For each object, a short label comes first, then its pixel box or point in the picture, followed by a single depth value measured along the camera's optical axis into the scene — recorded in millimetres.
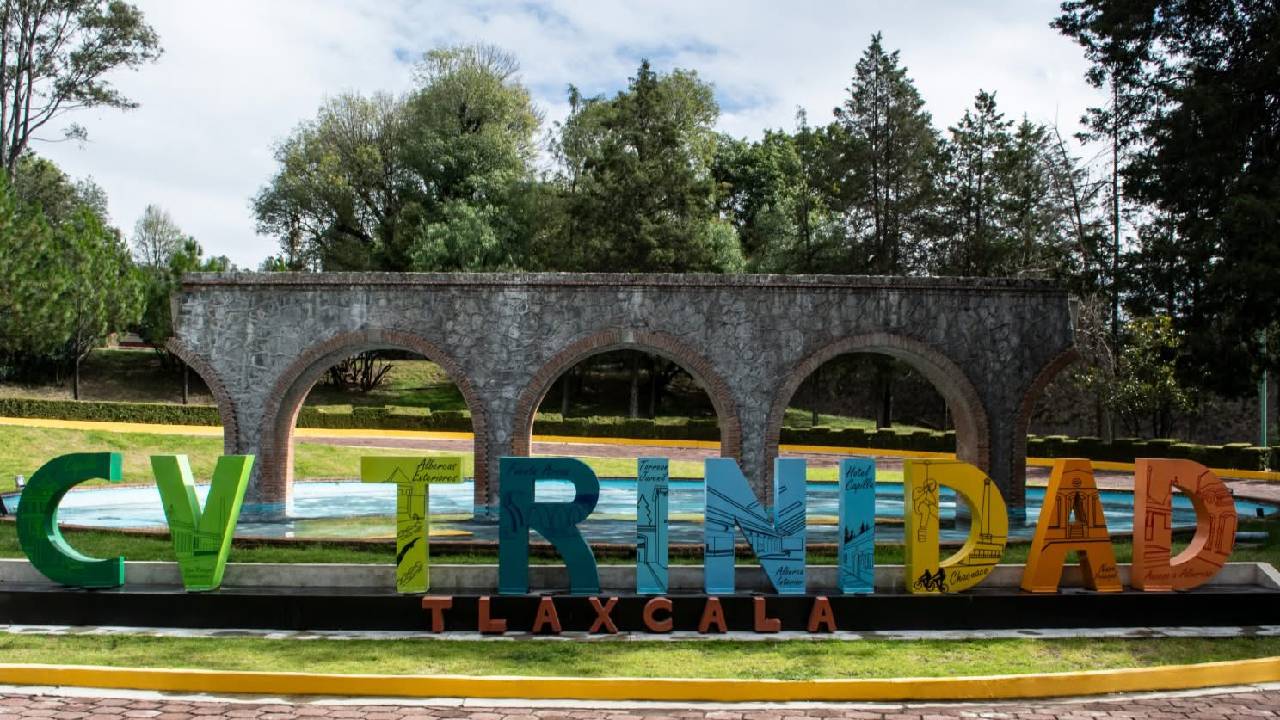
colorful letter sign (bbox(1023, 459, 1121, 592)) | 9953
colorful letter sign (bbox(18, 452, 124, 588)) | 9781
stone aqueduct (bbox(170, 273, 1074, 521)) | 16766
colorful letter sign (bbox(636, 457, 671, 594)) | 9781
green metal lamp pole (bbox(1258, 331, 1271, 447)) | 30570
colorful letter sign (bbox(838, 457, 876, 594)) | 9930
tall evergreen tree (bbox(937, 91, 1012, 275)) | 36250
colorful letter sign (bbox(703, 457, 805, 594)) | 9797
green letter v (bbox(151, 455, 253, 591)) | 9742
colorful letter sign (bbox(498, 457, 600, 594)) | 9695
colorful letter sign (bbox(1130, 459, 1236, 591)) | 10180
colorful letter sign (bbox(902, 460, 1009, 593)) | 9844
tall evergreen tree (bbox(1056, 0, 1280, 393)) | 15562
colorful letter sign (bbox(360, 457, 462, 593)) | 9812
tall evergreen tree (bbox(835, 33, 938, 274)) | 37312
